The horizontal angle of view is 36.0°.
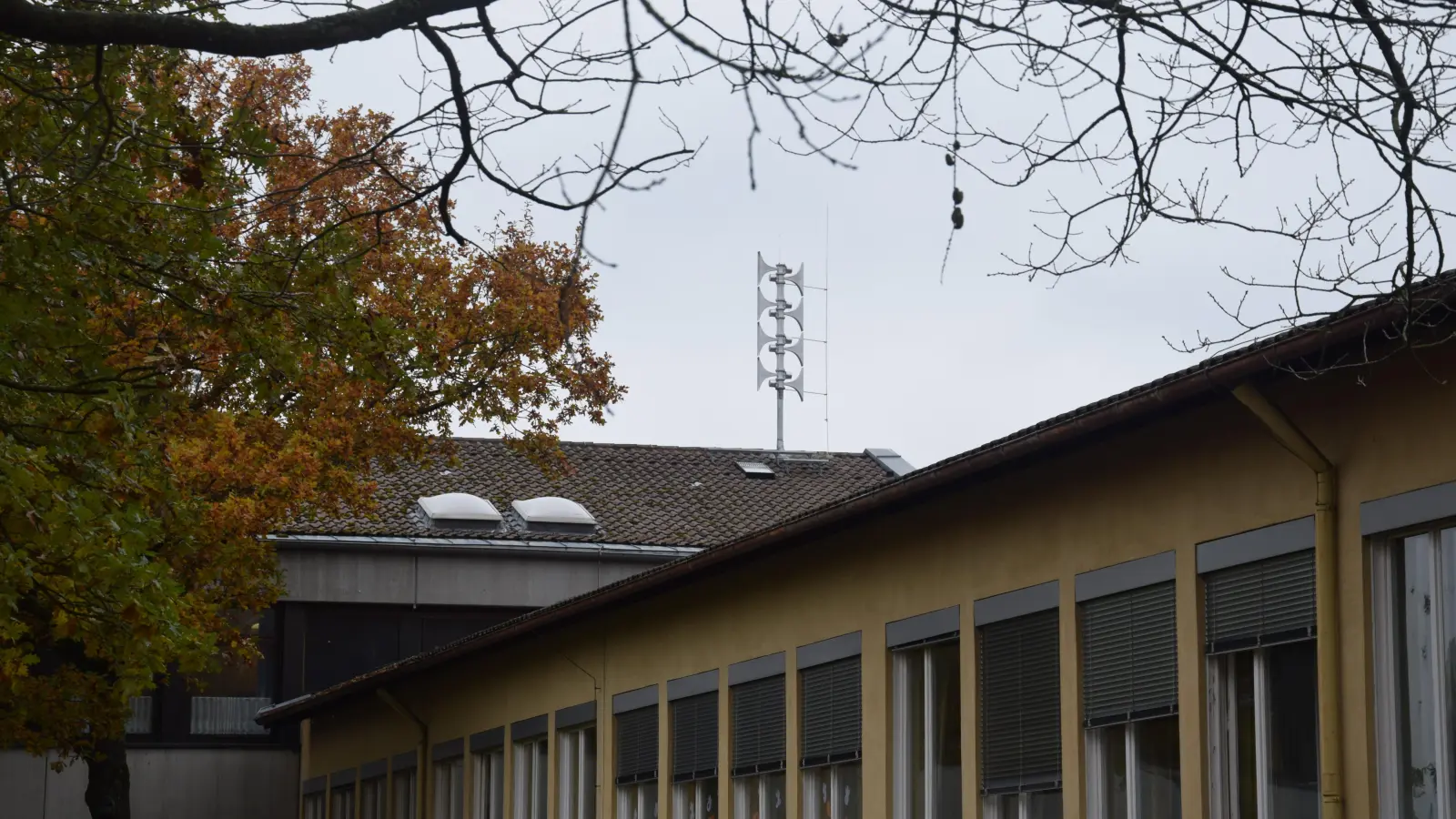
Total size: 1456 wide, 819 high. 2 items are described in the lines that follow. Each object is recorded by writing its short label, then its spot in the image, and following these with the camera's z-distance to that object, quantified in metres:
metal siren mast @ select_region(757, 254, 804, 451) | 48.03
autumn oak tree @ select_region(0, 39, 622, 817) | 12.62
